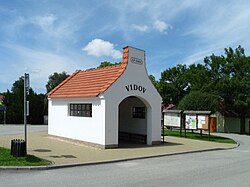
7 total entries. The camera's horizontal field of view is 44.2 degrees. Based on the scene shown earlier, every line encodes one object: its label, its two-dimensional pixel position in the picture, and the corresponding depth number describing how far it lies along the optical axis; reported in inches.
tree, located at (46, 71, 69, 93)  2851.9
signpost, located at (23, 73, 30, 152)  477.4
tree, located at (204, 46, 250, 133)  1540.4
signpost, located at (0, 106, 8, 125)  1573.6
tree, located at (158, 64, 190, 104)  1996.8
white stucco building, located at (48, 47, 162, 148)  657.6
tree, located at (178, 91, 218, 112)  1247.5
